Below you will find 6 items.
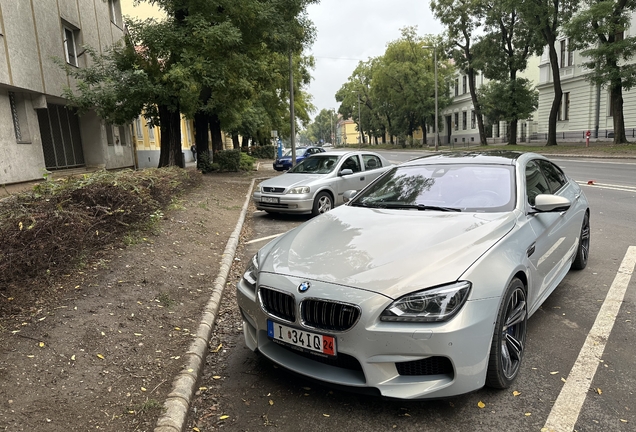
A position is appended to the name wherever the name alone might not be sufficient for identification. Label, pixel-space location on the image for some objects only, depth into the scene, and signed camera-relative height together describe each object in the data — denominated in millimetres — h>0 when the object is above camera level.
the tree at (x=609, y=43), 23734 +4758
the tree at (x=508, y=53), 33000 +6395
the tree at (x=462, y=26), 35656 +9263
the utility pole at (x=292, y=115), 20578 +1670
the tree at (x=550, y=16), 27703 +7400
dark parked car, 26500 -666
